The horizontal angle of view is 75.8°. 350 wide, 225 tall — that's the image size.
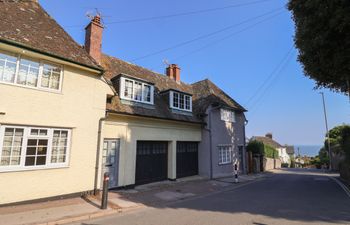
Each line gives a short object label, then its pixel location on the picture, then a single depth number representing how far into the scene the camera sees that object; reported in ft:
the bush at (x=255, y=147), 88.58
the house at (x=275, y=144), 189.47
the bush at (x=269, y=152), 105.74
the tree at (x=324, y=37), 30.19
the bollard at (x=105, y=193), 27.39
